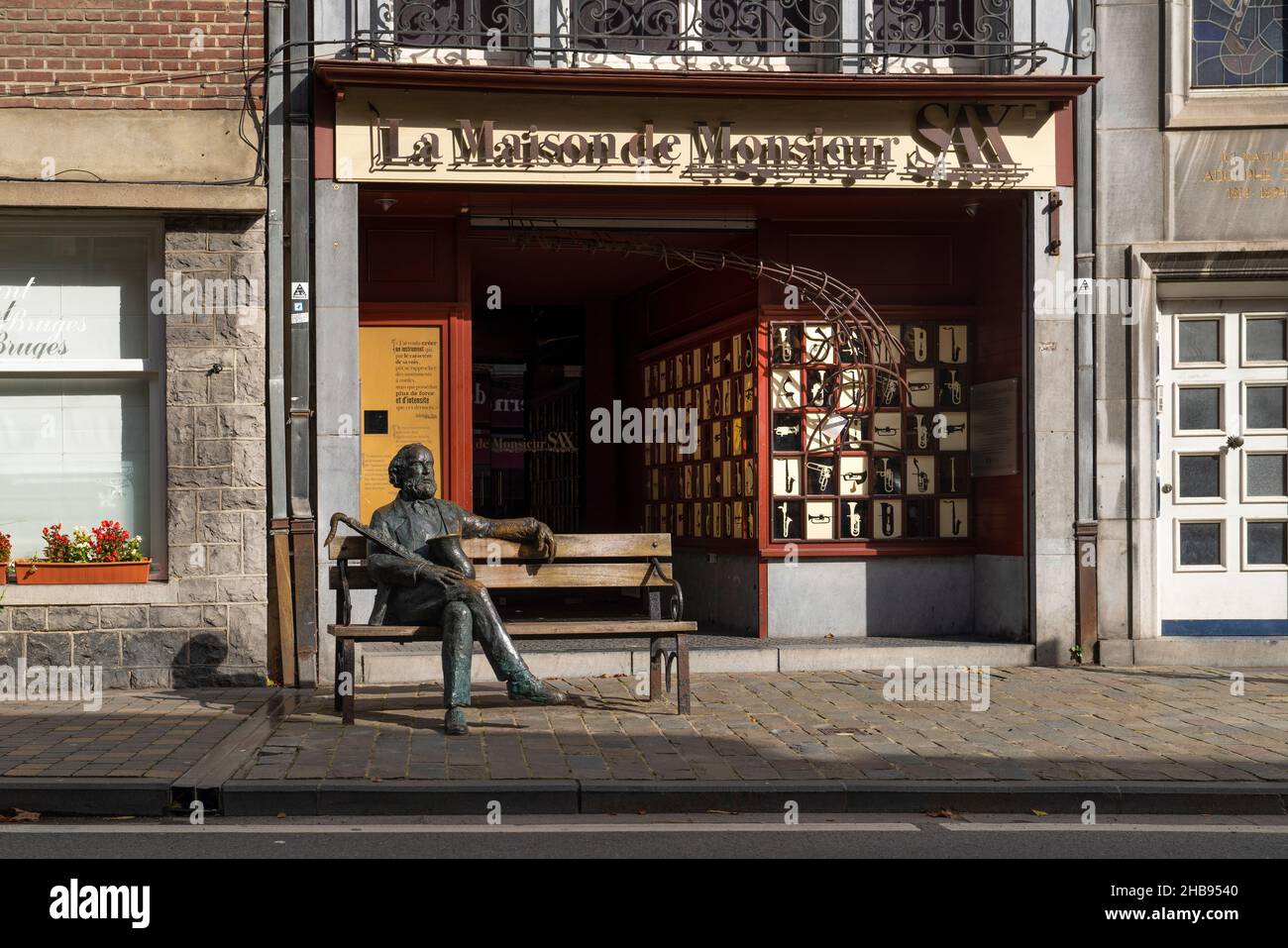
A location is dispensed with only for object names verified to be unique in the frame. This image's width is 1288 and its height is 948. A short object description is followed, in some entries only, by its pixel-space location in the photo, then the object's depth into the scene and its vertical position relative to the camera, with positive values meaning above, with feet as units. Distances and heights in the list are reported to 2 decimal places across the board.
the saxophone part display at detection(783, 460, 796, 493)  41.57 -0.56
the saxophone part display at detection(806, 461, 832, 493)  41.73 -0.37
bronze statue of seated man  29.17 -2.27
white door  40.37 -0.01
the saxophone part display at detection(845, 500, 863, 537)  41.75 -1.60
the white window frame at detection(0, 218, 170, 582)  37.29 +2.44
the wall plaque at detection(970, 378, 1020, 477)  40.16 +0.88
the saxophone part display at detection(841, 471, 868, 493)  41.86 -0.49
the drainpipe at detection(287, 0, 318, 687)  36.60 +2.26
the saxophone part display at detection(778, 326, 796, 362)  41.42 +3.21
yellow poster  39.19 +1.85
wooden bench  30.45 -2.42
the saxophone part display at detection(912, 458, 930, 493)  42.19 -0.52
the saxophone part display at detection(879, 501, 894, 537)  41.93 -1.61
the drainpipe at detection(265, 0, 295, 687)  36.58 +2.37
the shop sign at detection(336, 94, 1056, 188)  36.73 +8.07
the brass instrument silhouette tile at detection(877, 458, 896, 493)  42.06 -0.44
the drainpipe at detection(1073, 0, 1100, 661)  39.19 +3.06
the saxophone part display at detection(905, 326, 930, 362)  42.06 +3.35
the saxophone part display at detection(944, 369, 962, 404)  42.39 +2.02
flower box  36.42 -2.62
